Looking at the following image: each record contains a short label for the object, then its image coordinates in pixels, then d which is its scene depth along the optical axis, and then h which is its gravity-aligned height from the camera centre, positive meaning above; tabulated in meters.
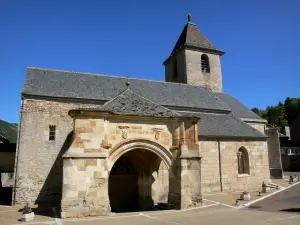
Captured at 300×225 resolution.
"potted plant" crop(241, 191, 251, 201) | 14.11 -1.78
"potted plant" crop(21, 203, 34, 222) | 9.38 -1.81
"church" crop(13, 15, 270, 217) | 10.14 +1.07
